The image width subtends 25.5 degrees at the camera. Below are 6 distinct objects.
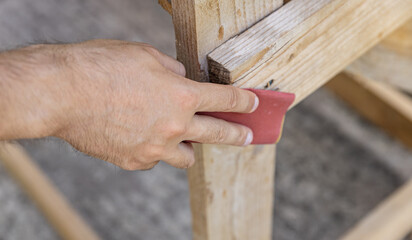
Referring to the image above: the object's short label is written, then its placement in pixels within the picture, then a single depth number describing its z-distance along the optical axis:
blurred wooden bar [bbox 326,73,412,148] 1.85
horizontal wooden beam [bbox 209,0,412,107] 0.59
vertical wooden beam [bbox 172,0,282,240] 0.57
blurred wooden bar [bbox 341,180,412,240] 0.97
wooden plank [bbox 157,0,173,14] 0.59
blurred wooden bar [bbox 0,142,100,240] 1.20
